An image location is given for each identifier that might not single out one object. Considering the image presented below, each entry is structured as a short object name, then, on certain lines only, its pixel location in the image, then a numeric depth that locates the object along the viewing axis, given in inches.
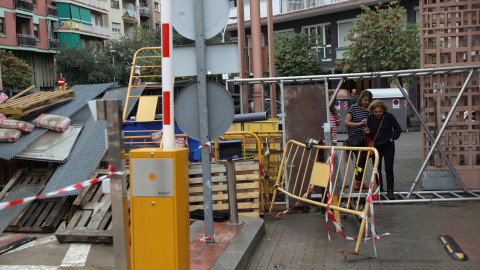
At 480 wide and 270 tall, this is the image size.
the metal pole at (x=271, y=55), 561.9
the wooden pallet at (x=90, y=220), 293.6
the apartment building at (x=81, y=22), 2097.7
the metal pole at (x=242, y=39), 482.0
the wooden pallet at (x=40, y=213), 329.4
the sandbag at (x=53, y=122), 401.7
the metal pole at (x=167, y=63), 193.3
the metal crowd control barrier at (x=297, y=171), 329.7
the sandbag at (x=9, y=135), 378.6
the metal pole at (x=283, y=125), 343.6
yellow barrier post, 169.3
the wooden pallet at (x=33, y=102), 415.5
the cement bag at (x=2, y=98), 456.3
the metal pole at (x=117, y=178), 160.2
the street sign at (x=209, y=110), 243.8
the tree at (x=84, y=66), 1854.1
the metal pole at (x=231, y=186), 280.8
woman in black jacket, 360.8
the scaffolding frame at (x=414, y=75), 346.3
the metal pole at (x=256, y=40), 585.0
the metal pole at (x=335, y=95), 348.1
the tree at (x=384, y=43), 1102.4
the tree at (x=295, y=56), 1248.2
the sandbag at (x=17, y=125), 390.4
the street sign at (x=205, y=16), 240.8
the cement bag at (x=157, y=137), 433.7
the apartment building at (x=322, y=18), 1427.2
